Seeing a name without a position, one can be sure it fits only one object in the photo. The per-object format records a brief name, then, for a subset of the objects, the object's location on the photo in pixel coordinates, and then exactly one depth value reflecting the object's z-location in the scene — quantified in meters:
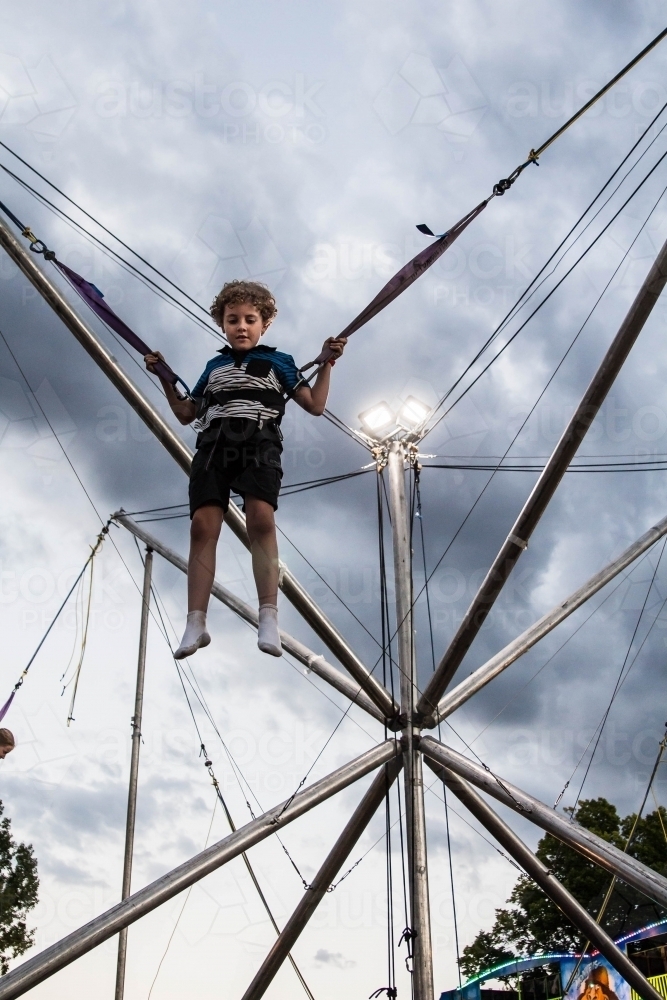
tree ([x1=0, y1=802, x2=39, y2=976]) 22.95
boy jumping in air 3.85
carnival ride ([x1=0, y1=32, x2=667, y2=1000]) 5.11
